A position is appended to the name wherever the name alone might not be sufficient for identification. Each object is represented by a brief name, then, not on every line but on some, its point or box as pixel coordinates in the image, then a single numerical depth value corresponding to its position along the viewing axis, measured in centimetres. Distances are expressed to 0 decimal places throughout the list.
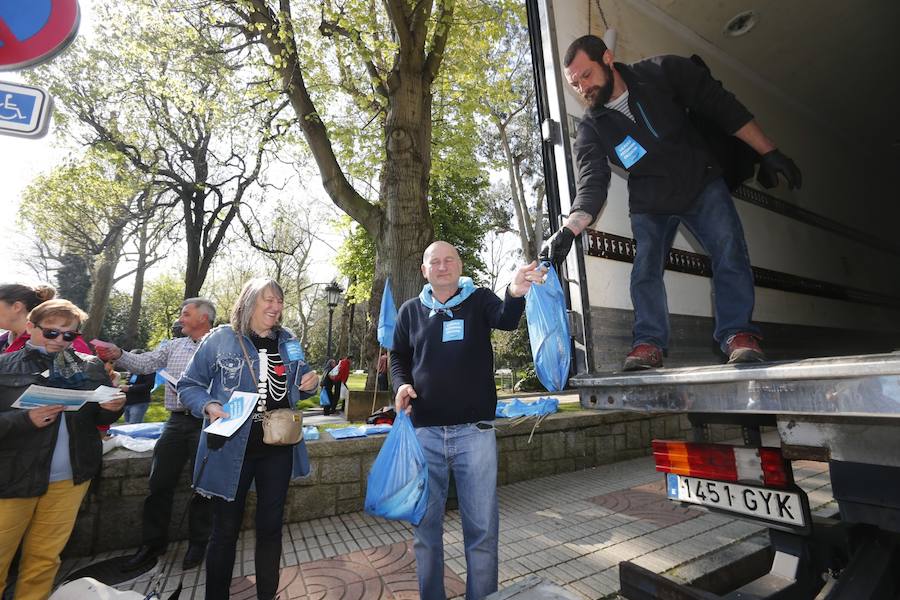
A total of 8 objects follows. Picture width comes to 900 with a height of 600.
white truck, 141
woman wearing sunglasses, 226
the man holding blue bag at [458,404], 214
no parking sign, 261
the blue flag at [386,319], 503
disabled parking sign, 233
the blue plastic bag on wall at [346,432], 424
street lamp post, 1411
